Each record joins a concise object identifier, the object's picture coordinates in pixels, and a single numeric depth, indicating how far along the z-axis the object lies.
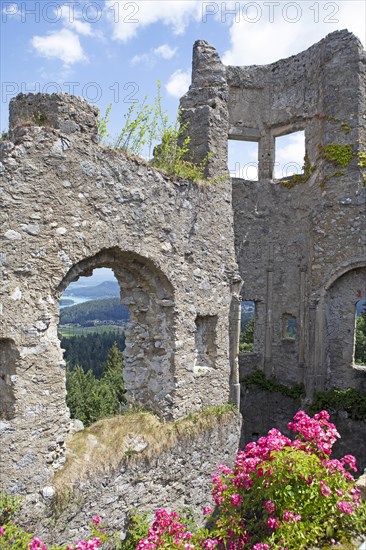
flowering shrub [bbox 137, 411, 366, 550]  4.06
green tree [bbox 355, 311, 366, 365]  24.05
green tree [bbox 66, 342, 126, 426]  21.78
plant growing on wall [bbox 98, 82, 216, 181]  6.64
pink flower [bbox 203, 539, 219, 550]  4.49
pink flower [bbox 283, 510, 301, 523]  4.07
